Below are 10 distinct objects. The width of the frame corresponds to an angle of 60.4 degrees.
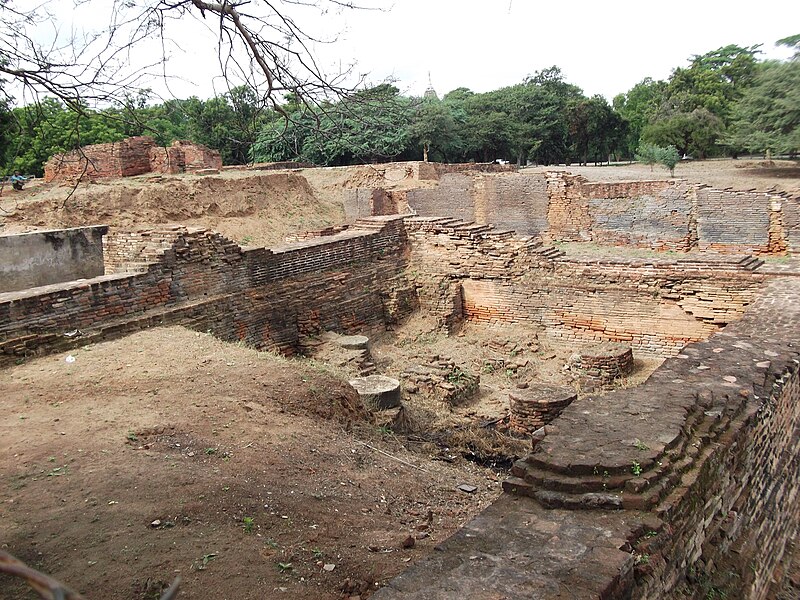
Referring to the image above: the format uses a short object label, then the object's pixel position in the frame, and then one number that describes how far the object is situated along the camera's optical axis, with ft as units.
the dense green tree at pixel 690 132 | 89.04
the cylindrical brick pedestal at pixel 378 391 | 22.22
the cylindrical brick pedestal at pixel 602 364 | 28.66
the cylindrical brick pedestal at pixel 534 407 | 23.20
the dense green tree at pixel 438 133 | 89.14
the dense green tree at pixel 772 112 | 53.62
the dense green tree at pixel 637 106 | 125.29
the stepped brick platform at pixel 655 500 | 8.80
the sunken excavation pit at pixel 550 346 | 10.07
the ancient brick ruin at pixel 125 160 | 51.31
